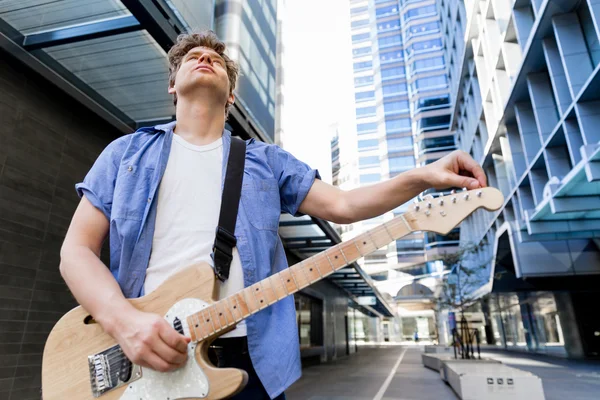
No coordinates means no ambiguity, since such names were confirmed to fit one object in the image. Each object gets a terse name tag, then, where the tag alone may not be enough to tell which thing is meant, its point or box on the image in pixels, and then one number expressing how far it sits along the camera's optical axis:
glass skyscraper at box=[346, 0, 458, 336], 63.41
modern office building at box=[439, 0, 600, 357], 12.87
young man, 1.33
